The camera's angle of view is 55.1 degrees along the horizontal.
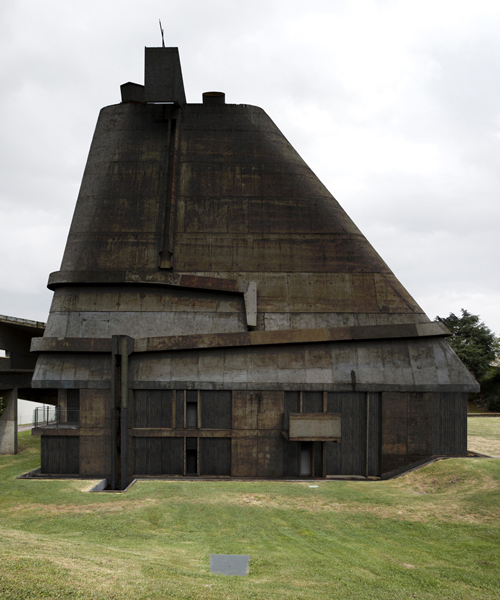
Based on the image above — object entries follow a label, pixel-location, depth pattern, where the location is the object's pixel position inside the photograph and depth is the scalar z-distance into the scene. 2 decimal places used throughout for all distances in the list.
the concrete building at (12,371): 32.03
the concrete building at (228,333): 23.84
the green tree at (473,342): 61.88
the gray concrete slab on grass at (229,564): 11.52
